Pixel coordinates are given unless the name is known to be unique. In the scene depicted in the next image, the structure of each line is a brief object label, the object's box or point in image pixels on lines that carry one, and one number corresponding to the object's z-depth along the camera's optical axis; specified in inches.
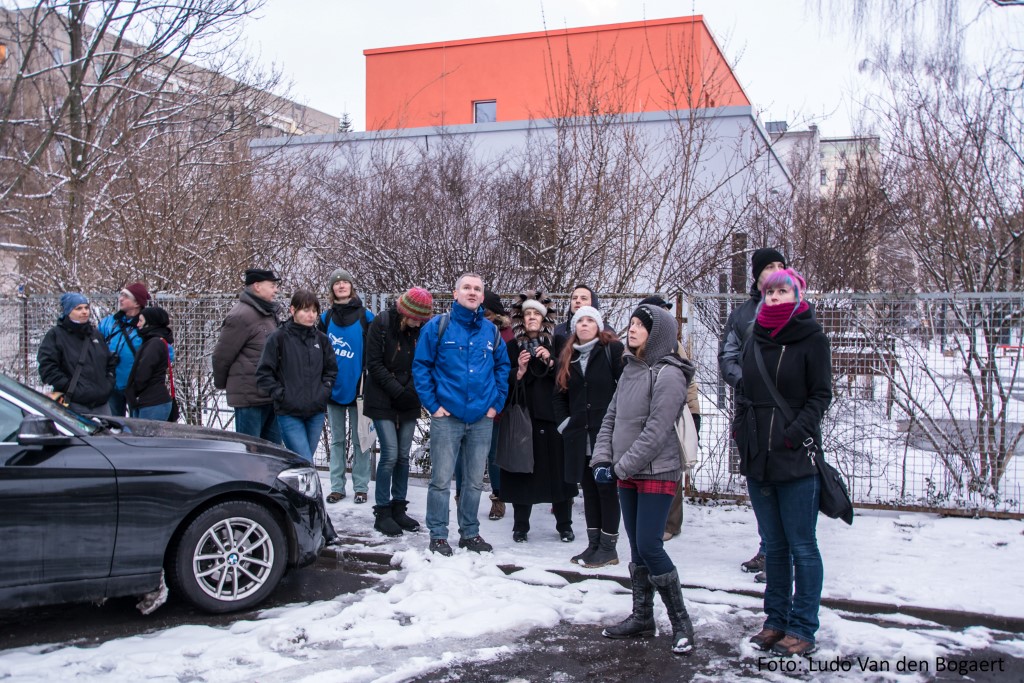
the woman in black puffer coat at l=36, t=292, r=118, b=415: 288.7
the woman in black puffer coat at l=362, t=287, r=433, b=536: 267.0
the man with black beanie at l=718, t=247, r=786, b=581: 224.5
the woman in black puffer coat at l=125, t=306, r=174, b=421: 299.9
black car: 181.3
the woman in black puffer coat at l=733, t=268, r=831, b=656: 173.8
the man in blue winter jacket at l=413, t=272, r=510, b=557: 244.4
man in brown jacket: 288.0
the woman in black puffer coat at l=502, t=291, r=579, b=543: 265.6
